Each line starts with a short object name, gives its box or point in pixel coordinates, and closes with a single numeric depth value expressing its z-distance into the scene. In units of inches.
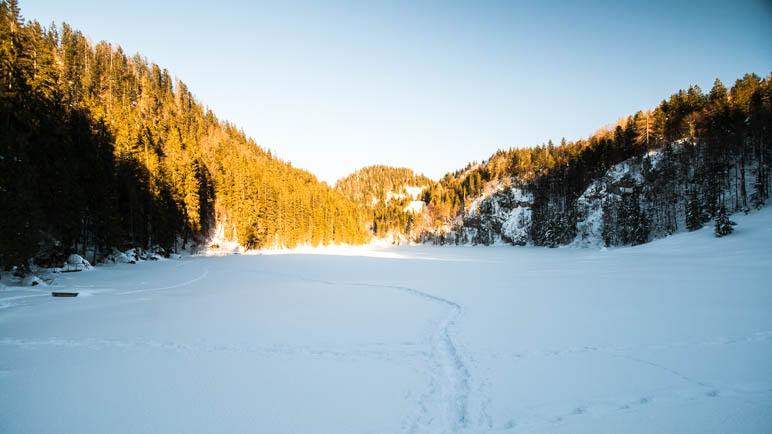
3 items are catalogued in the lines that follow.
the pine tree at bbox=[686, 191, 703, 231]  1734.7
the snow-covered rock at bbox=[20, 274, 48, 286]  733.3
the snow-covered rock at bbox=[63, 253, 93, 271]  960.3
